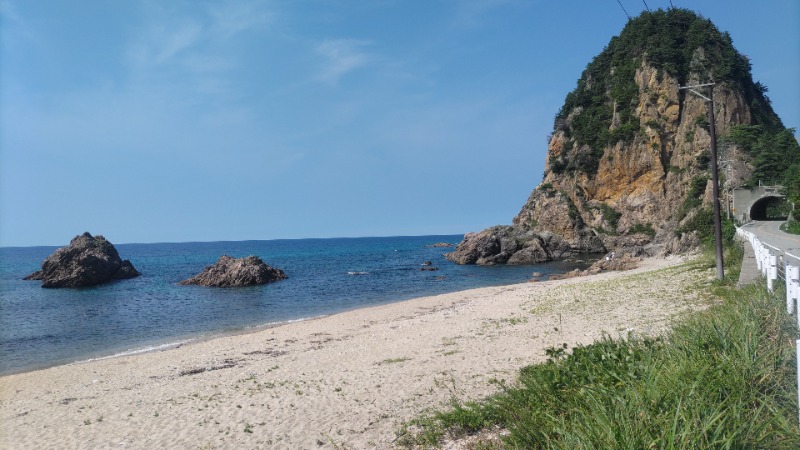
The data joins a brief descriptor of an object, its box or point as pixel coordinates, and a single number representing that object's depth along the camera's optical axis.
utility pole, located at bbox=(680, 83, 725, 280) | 18.39
